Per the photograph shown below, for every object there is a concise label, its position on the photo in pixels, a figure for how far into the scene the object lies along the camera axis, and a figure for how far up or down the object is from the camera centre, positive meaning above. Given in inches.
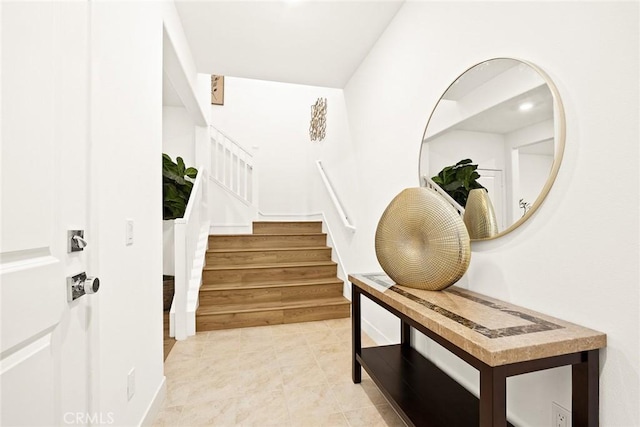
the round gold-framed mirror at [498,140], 45.9 +13.3
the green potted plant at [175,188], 136.8 +12.0
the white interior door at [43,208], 25.9 +0.6
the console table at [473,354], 34.9 -17.4
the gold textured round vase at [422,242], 54.4 -5.4
